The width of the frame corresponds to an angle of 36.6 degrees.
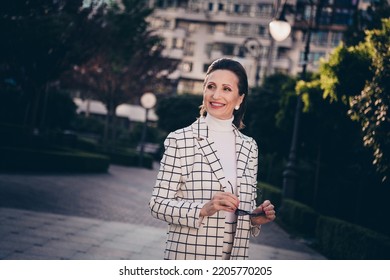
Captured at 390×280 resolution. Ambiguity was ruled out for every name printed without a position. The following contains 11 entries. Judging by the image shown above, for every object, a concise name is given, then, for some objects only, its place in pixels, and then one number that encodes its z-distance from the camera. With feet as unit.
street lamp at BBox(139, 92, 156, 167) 107.55
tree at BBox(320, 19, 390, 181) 27.61
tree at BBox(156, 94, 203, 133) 116.78
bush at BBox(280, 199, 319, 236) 46.16
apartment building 202.80
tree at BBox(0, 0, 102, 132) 50.39
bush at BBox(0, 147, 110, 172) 56.49
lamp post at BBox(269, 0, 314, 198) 50.77
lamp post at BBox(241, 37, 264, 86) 84.20
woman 10.40
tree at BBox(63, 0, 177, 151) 111.04
